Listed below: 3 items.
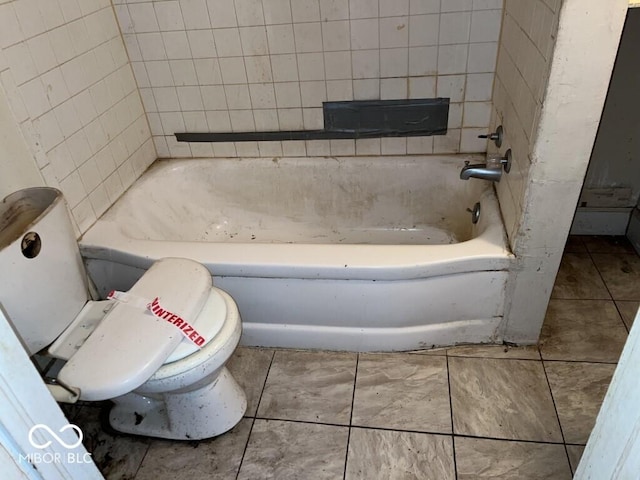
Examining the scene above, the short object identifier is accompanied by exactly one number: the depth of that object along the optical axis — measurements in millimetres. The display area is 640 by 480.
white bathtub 1489
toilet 1135
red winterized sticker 1218
